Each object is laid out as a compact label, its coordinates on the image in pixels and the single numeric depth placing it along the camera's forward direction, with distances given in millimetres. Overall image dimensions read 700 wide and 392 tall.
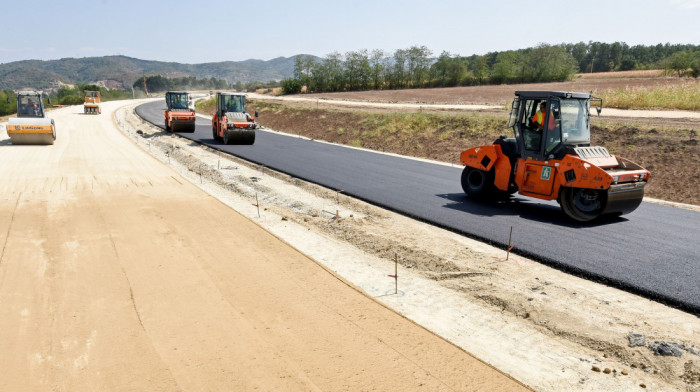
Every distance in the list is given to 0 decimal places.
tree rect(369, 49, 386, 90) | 71000
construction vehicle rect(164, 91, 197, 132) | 25125
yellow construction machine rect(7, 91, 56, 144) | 20188
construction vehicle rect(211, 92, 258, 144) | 20578
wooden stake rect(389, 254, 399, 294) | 6485
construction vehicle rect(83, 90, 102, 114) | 41031
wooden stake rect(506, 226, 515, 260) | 7531
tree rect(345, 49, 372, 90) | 71812
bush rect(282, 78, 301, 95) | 72750
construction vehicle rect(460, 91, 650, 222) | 8820
